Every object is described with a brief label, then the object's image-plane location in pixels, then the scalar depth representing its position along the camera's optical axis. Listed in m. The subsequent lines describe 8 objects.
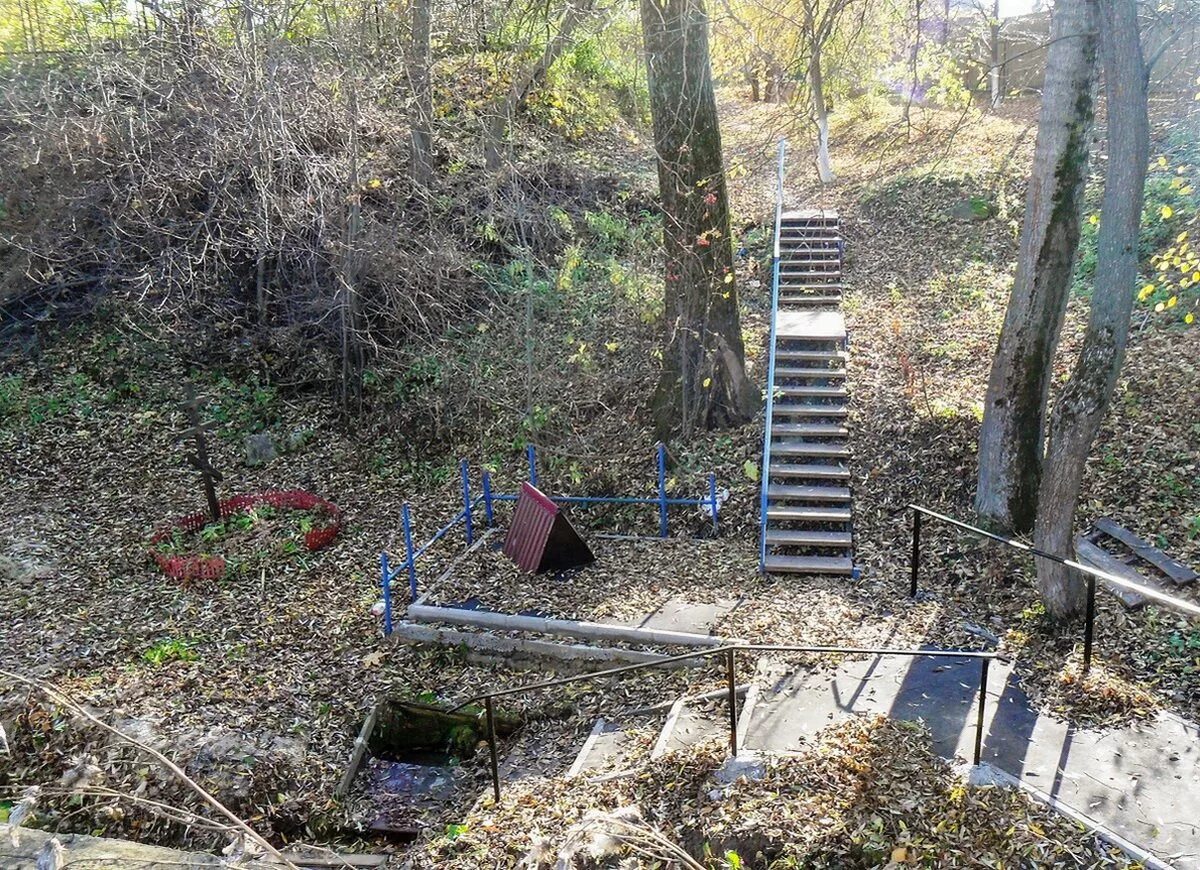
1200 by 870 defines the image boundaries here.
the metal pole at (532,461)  11.18
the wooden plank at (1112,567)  7.67
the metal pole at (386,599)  8.91
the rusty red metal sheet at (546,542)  9.54
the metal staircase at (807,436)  9.52
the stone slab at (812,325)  12.12
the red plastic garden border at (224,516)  9.91
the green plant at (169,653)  8.41
